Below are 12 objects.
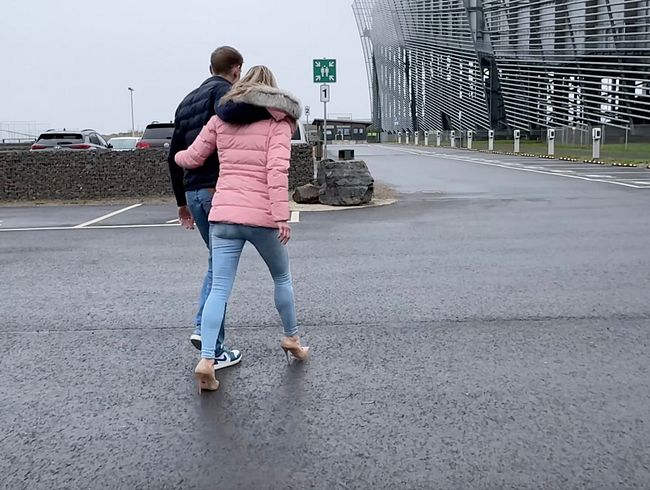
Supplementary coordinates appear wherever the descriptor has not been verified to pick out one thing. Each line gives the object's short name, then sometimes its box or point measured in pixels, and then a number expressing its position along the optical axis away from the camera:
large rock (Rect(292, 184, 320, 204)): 14.99
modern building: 36.28
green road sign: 20.27
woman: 4.21
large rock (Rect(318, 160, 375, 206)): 14.38
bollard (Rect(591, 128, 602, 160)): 29.06
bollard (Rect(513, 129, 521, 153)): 39.16
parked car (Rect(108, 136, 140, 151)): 32.64
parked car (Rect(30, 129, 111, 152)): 20.94
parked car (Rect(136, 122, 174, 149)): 18.44
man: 4.60
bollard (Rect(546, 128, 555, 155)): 34.38
